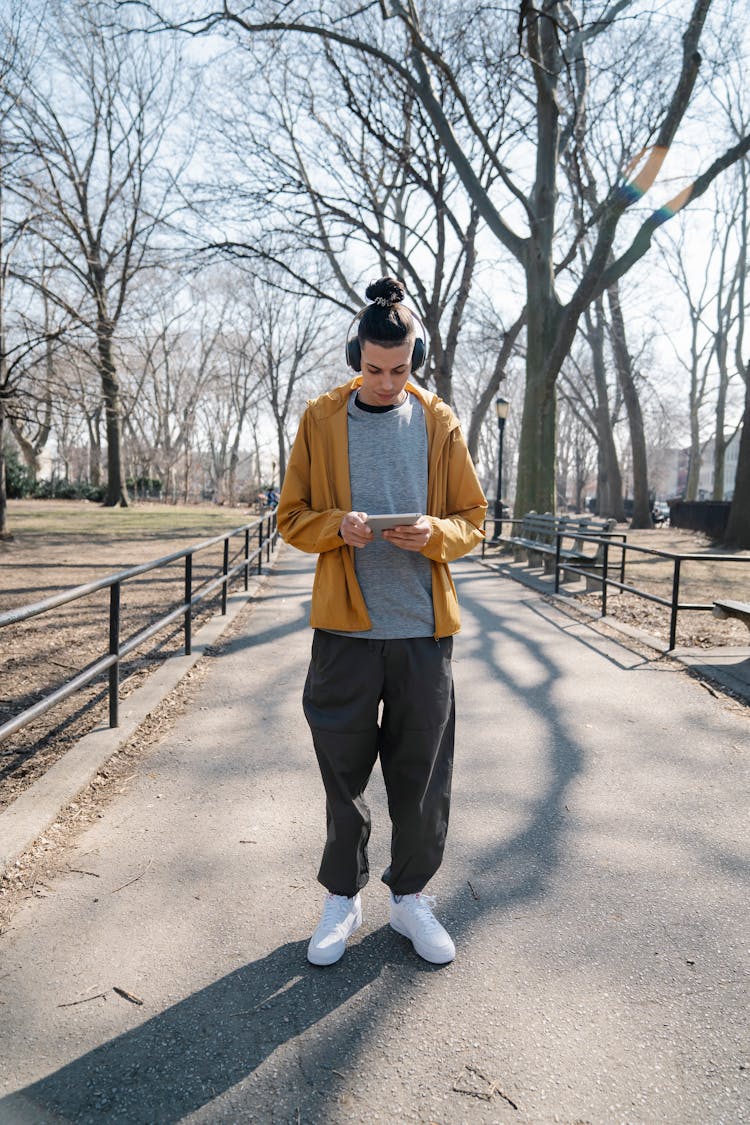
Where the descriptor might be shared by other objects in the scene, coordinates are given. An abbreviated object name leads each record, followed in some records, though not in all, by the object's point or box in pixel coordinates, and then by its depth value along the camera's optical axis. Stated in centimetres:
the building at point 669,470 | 9388
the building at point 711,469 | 9556
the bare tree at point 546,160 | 1148
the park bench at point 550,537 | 1145
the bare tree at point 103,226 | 1891
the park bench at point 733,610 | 605
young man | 235
